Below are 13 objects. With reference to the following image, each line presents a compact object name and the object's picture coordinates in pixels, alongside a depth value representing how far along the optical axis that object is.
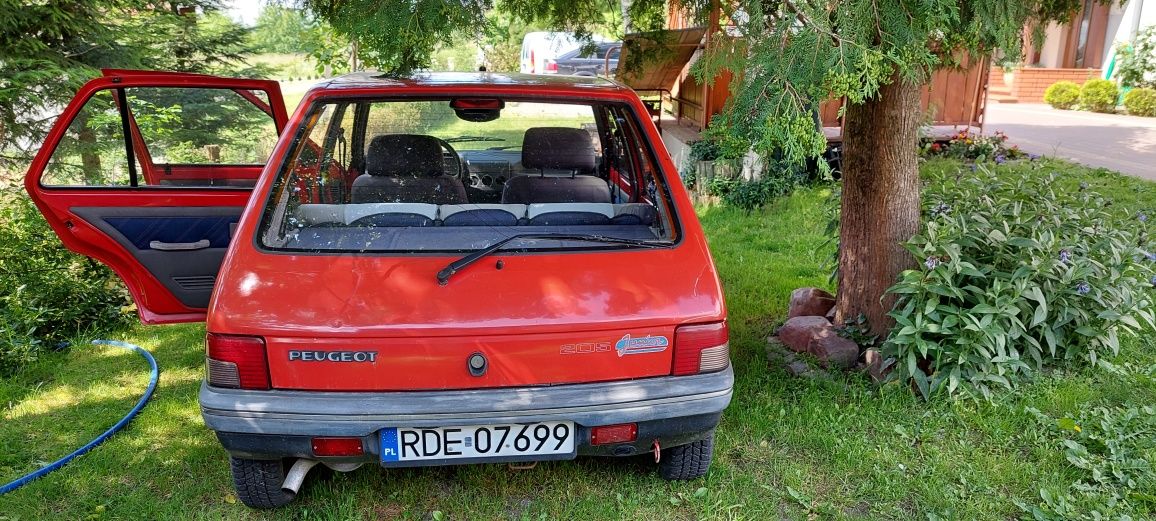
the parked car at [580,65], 15.77
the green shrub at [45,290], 4.19
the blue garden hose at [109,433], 2.94
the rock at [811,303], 4.42
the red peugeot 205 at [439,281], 2.31
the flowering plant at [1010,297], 3.37
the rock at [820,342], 3.84
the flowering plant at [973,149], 8.66
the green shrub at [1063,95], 18.80
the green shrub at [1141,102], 16.05
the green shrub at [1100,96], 17.58
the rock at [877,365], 3.66
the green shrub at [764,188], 7.70
